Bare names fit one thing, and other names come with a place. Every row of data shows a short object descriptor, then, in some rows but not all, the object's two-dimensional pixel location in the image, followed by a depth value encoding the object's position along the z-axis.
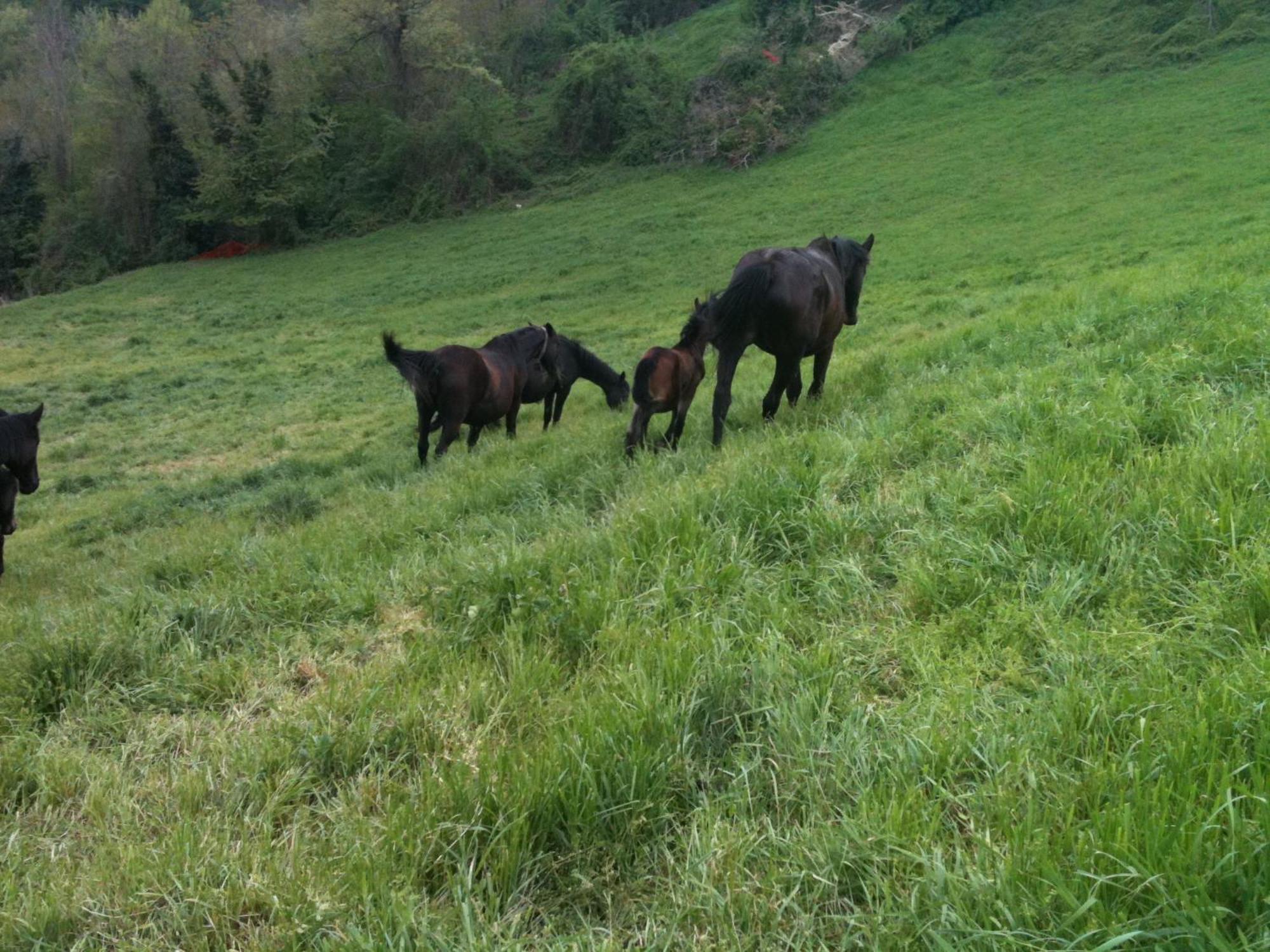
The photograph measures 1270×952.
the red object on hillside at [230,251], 42.03
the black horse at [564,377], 10.84
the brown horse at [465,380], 8.96
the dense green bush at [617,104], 40.94
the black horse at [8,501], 7.24
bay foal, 7.27
